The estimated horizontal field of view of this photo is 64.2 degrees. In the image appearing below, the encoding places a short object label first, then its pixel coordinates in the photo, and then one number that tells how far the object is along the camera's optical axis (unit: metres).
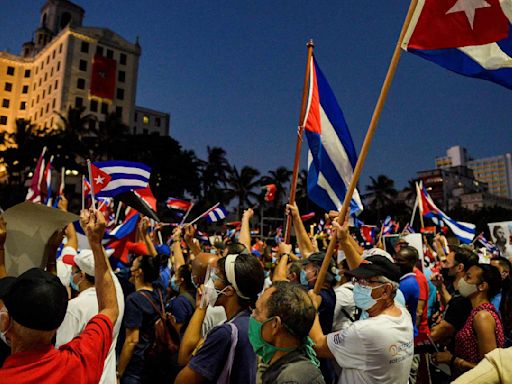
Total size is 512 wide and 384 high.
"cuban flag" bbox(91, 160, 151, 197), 5.88
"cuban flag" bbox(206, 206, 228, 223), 10.70
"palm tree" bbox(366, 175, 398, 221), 76.44
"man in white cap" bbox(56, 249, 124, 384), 3.30
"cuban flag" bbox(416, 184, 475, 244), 11.21
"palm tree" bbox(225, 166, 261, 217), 63.12
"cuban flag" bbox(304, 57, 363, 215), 5.44
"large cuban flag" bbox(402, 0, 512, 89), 3.84
